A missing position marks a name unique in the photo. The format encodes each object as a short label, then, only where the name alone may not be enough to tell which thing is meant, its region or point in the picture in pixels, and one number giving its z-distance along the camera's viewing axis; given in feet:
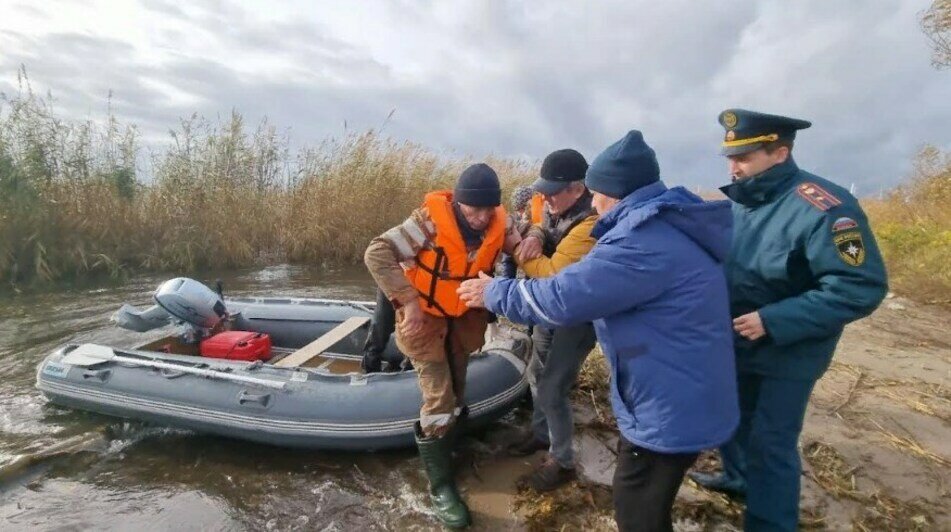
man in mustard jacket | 8.32
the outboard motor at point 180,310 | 13.44
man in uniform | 6.27
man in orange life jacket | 8.42
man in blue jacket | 5.35
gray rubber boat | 10.71
